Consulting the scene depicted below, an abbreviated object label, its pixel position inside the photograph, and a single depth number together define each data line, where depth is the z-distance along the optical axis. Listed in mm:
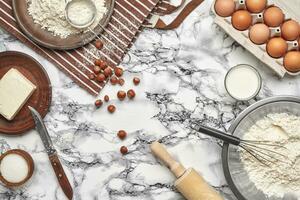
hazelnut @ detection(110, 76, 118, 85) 1753
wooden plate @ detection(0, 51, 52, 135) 1755
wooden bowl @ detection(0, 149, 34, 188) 1733
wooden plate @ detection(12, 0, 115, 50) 1735
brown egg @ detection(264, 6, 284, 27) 1649
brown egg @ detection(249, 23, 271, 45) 1650
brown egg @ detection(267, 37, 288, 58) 1645
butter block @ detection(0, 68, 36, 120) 1730
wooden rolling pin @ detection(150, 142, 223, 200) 1649
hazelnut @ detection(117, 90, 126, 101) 1752
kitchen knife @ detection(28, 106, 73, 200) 1738
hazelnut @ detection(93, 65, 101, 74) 1747
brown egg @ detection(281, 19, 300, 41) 1643
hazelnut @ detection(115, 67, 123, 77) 1747
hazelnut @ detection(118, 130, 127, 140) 1750
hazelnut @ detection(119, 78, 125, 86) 1755
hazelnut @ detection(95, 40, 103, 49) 1748
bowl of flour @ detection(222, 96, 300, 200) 1661
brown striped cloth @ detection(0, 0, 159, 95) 1752
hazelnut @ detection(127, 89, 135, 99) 1752
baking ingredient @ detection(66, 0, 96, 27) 1715
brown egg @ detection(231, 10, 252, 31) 1656
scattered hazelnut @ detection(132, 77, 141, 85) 1754
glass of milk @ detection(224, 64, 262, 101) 1689
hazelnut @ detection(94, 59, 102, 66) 1750
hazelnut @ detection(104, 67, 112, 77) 1745
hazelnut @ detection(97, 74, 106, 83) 1745
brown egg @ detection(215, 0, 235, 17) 1663
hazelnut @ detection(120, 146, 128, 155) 1750
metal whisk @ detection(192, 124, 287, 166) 1628
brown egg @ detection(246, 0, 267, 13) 1659
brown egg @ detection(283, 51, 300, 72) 1639
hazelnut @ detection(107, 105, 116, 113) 1758
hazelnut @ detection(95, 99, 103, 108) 1753
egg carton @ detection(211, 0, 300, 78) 1661
